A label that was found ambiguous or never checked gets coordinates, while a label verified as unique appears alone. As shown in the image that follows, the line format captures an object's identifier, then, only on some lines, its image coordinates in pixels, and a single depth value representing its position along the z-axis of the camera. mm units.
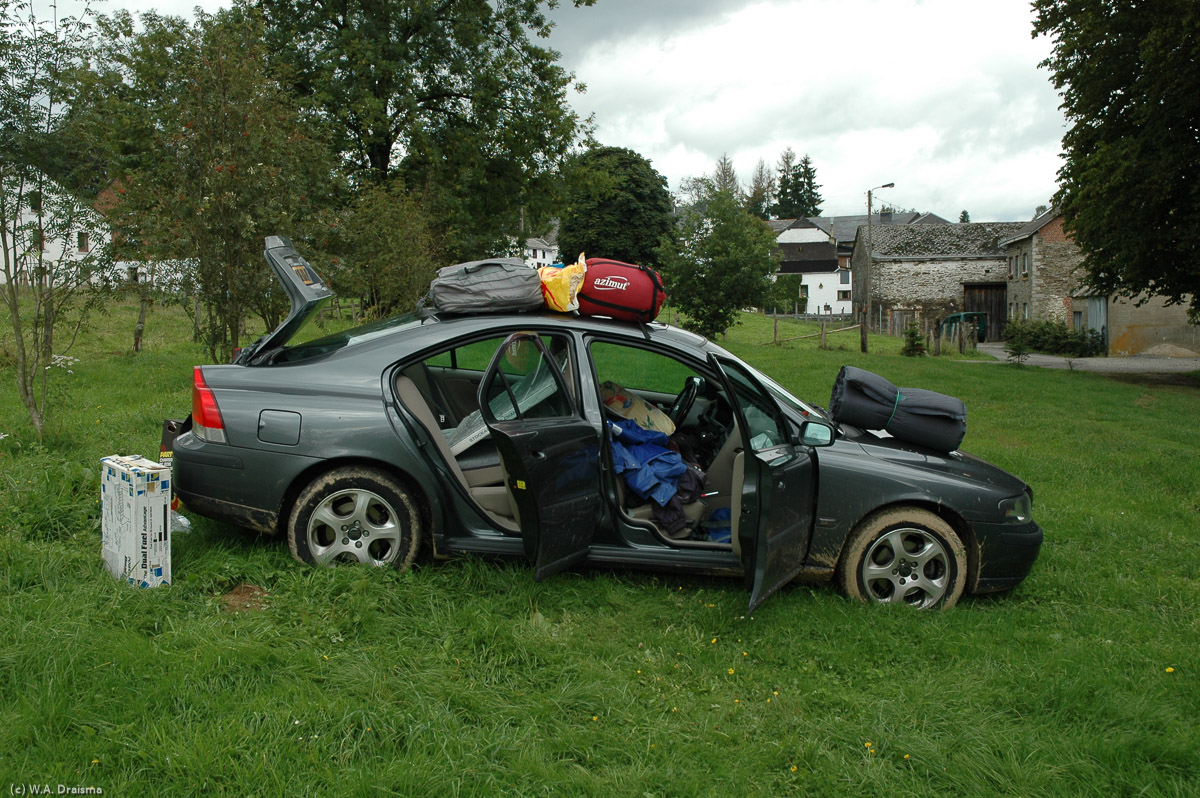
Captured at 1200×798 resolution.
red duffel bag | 4773
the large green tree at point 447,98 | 22875
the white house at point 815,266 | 83000
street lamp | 40244
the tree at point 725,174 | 90375
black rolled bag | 4988
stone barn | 51656
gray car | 4238
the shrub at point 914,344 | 31922
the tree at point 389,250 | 15257
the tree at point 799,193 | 110562
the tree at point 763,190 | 111000
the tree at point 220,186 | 8672
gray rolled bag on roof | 4758
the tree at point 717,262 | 29094
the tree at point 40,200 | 6883
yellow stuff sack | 4762
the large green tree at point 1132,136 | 18828
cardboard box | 4043
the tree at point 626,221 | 58750
